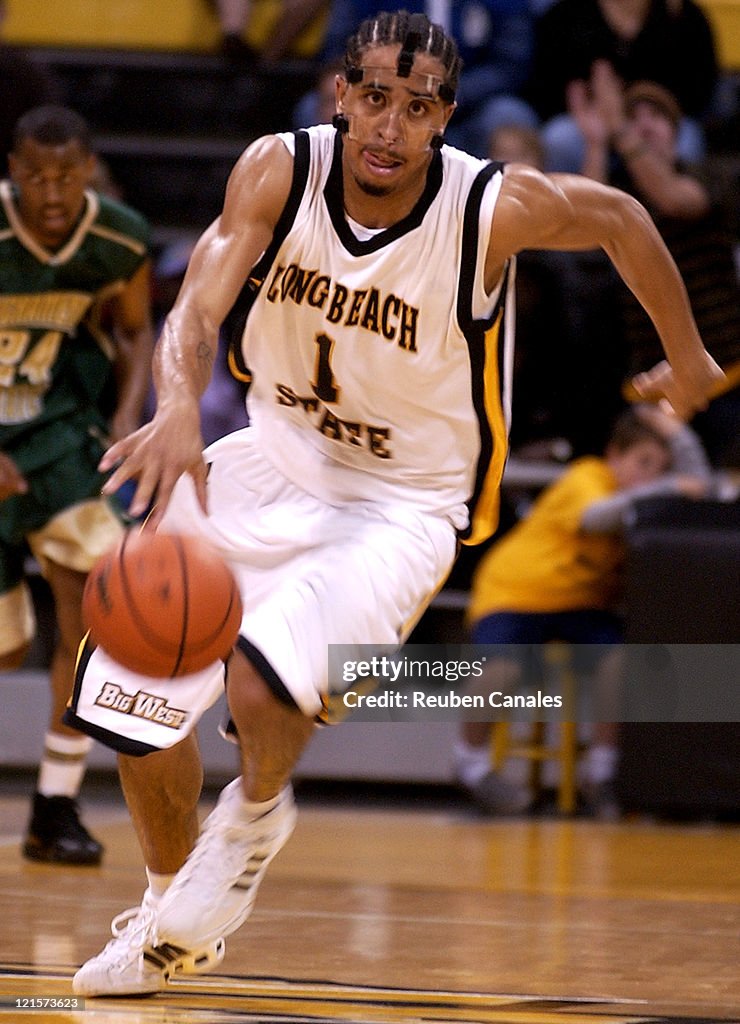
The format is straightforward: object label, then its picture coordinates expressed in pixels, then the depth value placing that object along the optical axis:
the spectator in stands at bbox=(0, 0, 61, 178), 16.30
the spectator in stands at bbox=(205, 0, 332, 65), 18.92
